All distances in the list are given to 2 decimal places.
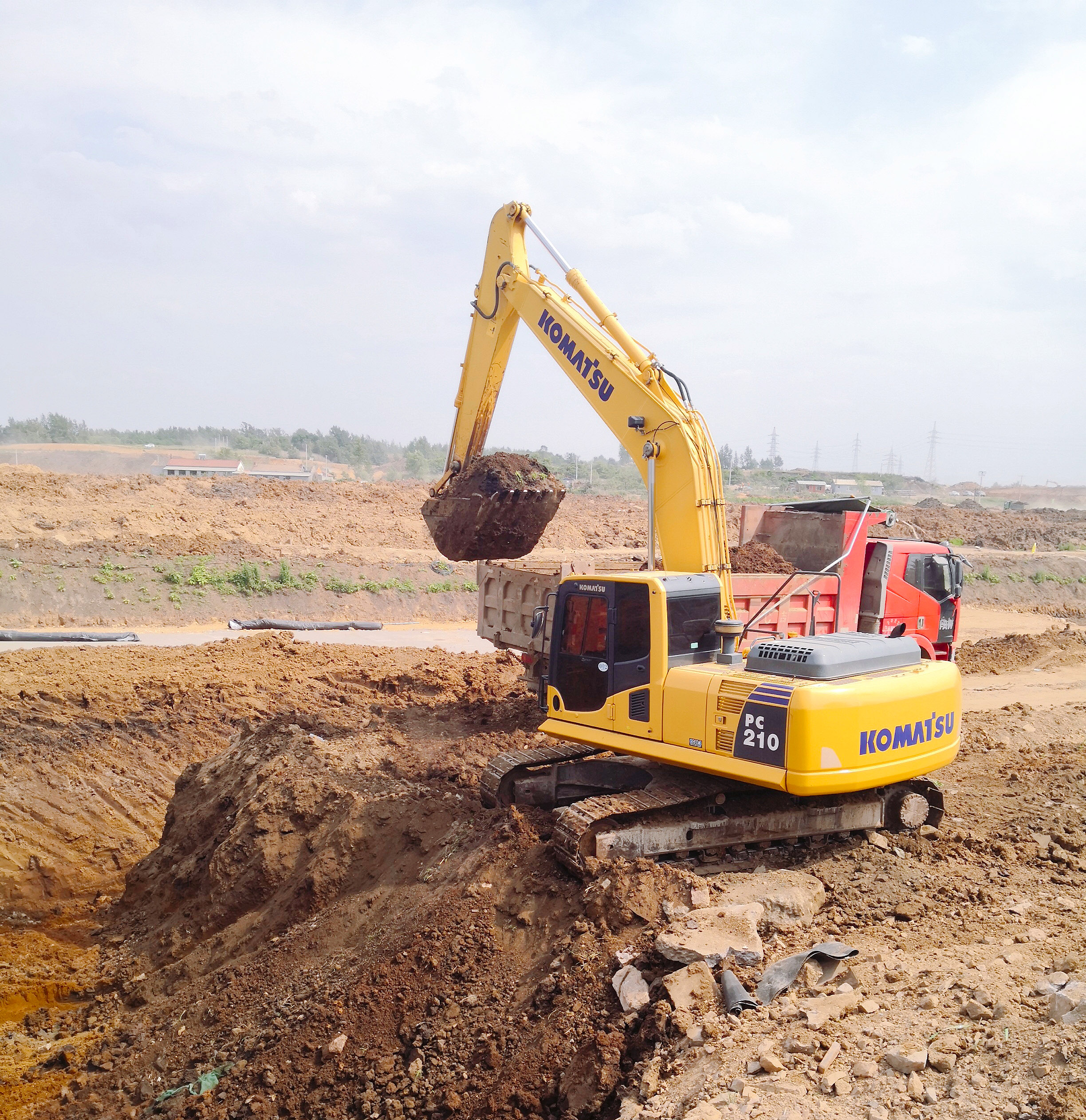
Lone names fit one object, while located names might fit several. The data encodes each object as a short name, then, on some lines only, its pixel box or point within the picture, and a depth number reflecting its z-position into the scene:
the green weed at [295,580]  20.70
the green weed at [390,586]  21.55
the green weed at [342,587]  21.12
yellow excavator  5.93
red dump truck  9.94
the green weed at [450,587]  22.20
